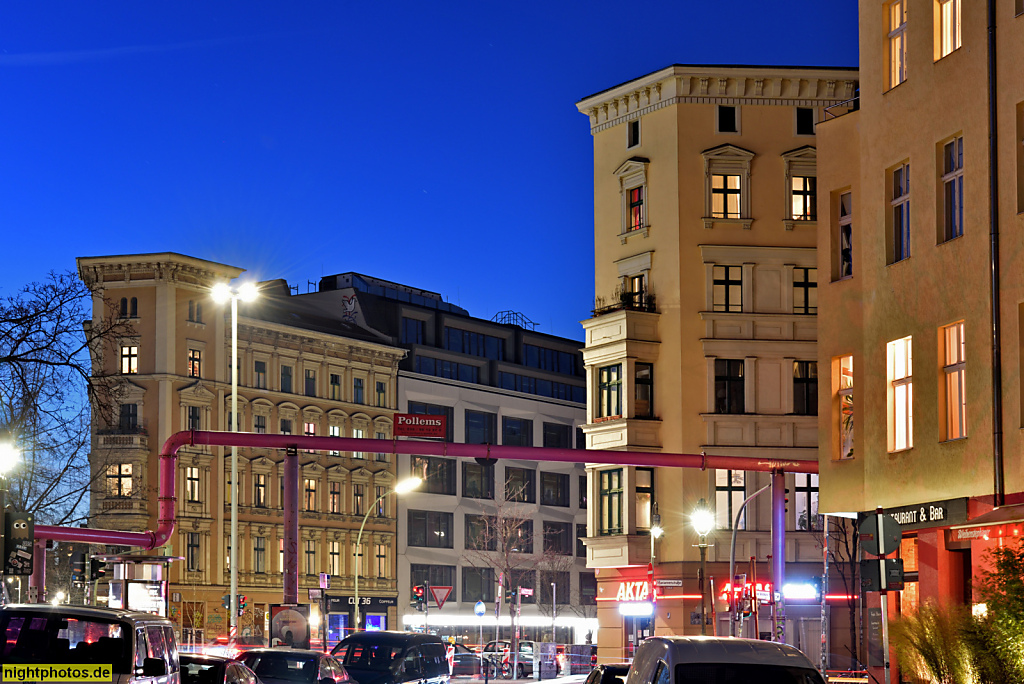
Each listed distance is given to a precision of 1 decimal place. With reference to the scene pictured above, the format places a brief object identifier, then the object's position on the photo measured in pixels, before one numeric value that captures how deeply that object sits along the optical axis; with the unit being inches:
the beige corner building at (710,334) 2324.1
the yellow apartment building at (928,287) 1029.2
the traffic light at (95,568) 1644.9
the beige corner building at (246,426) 3440.0
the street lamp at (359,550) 3744.6
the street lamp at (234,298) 2049.6
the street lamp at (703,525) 2065.7
